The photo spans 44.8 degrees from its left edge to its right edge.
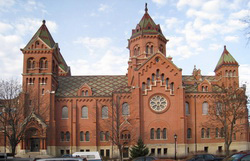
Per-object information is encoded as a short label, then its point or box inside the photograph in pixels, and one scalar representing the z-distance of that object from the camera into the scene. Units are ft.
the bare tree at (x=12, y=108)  129.30
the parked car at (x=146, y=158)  106.98
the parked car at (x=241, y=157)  70.16
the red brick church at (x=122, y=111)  176.04
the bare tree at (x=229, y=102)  144.77
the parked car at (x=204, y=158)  111.55
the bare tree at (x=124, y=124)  170.03
